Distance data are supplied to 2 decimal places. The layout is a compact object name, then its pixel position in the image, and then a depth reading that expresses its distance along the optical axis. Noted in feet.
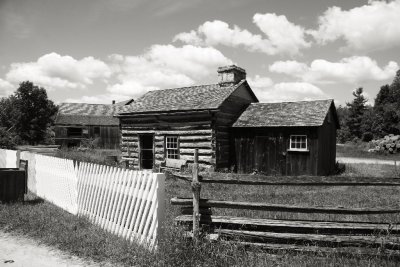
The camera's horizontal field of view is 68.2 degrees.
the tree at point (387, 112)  126.21
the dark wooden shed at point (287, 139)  46.91
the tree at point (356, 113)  160.25
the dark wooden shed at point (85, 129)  135.03
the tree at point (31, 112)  183.21
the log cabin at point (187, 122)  50.16
